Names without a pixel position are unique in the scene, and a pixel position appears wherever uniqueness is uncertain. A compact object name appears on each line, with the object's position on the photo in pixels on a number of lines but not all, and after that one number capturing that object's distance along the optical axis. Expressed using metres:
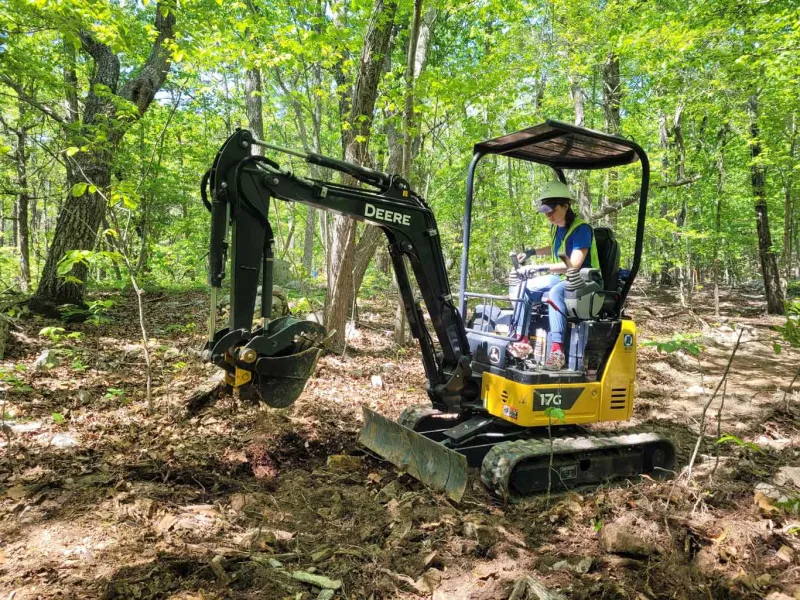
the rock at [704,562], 3.08
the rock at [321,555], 3.15
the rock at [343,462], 4.69
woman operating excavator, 4.70
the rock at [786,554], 3.15
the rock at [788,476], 4.23
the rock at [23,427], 4.63
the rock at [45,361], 6.26
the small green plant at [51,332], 5.87
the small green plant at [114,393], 5.59
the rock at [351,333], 9.54
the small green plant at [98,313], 7.75
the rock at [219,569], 2.76
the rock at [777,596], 2.71
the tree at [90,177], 8.44
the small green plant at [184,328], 8.78
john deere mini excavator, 3.74
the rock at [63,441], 4.44
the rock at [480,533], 3.52
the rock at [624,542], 3.27
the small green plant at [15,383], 5.32
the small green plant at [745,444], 3.51
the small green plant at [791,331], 3.97
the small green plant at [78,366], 6.39
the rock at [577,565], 3.17
